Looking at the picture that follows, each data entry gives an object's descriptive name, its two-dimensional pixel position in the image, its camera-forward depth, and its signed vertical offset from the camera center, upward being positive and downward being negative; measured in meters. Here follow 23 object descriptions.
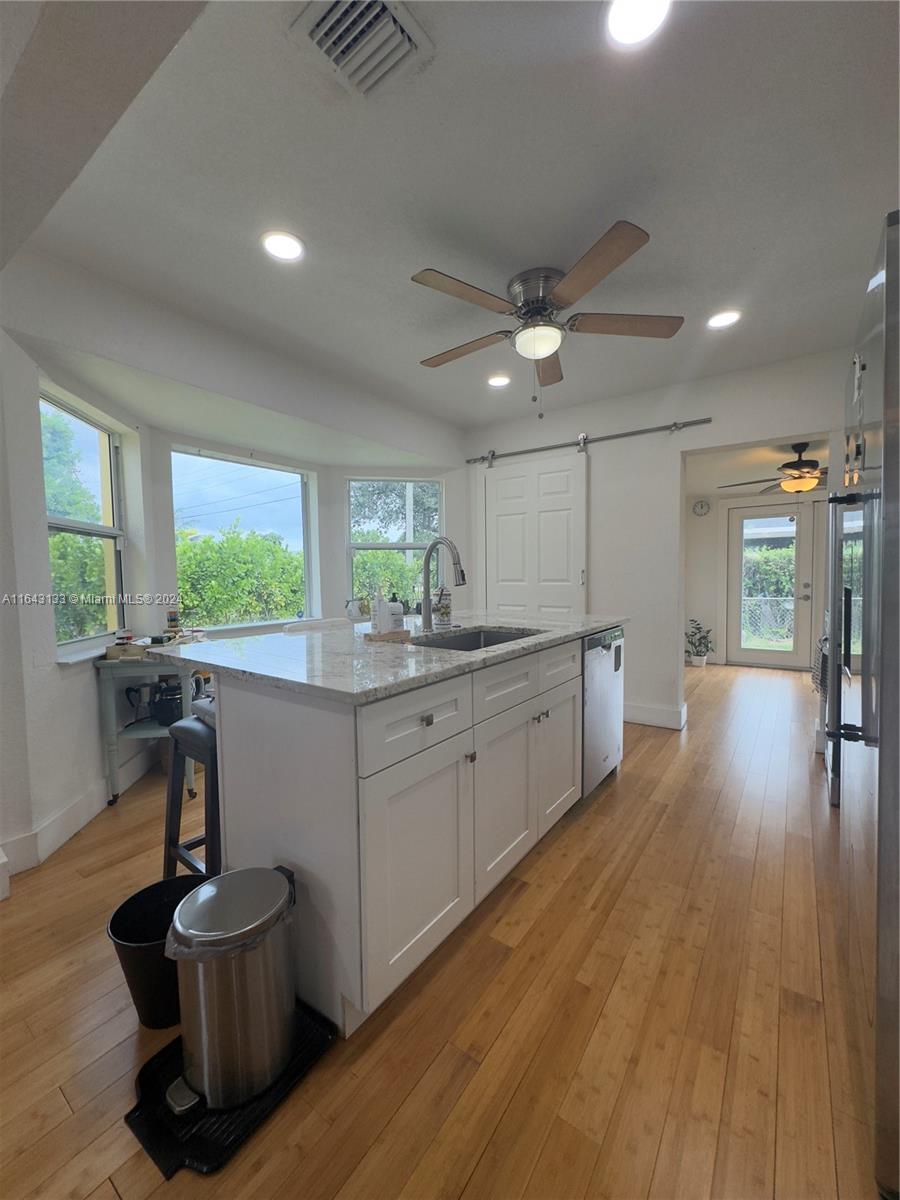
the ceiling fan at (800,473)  4.28 +0.92
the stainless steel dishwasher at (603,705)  2.36 -0.71
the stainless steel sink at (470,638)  2.24 -0.31
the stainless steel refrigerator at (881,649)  0.87 -0.17
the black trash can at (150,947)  1.22 -1.00
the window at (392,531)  4.50 +0.49
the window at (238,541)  3.45 +0.35
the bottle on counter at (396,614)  1.98 -0.15
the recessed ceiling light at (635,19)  1.11 +1.36
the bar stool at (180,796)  1.57 -0.73
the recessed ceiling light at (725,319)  2.55 +1.42
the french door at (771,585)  5.73 -0.19
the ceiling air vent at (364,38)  1.12 +1.39
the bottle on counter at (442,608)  2.59 -0.16
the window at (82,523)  2.43 +0.37
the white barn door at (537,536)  4.03 +0.37
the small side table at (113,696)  2.49 -0.58
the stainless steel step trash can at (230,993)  1.04 -0.94
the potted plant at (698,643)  6.21 -0.94
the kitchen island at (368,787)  1.19 -0.60
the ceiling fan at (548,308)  1.70 +1.12
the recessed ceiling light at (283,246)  1.90 +1.43
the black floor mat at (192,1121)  0.98 -1.20
